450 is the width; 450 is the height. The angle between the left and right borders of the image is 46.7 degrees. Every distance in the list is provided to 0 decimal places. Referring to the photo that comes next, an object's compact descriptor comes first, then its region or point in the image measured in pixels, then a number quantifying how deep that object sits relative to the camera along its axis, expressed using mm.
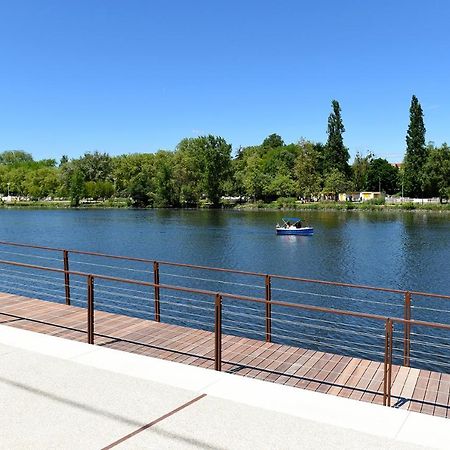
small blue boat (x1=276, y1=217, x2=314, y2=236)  60812
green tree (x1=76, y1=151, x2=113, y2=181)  150000
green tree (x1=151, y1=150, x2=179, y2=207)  121188
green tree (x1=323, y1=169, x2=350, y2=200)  109938
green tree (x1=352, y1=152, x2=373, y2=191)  124938
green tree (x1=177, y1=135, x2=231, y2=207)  116125
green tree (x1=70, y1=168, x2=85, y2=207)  138750
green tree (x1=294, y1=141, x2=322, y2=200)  112750
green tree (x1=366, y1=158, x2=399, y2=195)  127188
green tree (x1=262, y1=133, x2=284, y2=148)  174125
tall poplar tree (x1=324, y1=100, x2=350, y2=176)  107688
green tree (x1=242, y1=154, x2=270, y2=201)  117000
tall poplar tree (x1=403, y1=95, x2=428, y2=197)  96938
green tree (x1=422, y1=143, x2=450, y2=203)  97625
